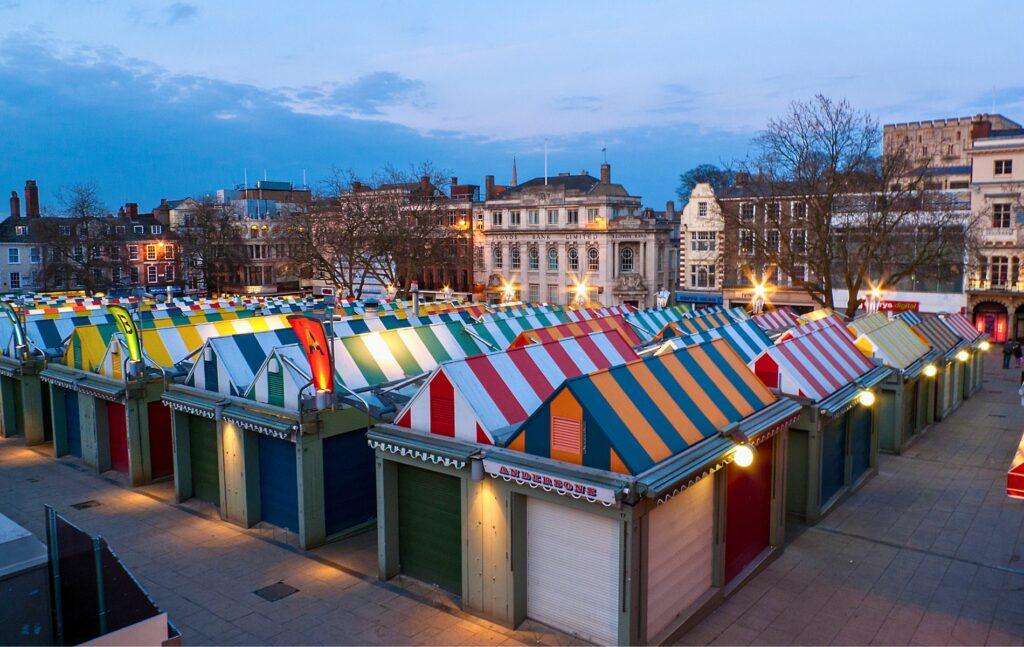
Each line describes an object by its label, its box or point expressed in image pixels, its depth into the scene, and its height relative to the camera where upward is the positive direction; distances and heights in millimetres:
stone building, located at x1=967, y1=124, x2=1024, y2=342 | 43281 +1373
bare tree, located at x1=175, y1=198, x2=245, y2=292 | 68875 +1208
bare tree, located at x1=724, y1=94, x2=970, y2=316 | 32719 +1927
